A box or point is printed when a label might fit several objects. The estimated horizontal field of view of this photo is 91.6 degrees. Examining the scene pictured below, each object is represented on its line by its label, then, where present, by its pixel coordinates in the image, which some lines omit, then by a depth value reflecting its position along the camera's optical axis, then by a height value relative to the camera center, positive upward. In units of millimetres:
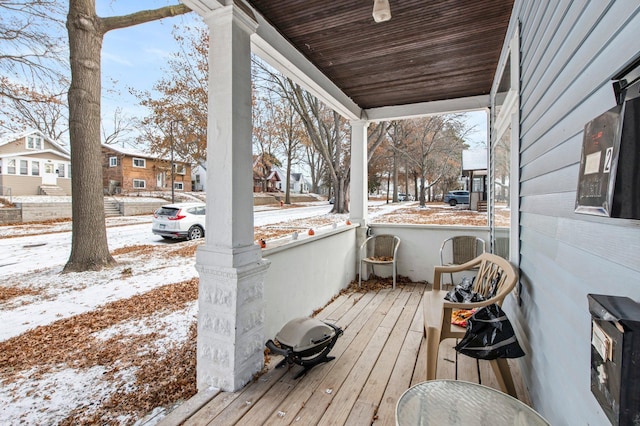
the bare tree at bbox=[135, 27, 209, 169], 11367 +4176
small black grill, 2068 -999
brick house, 20859 +1879
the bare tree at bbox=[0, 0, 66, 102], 5902 +3187
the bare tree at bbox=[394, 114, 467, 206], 14422 +2819
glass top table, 1042 -742
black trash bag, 1632 -747
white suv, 8109 -652
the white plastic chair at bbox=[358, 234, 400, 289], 4402 -740
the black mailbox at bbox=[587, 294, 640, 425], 565 -310
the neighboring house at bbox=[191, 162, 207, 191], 30692 +1646
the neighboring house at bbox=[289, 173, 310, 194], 41378 +1954
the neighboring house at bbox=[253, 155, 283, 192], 20984 +2024
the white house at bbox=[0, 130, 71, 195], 16453 +1663
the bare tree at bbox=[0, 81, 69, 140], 7500 +2247
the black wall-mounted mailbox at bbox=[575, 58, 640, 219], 604 +93
